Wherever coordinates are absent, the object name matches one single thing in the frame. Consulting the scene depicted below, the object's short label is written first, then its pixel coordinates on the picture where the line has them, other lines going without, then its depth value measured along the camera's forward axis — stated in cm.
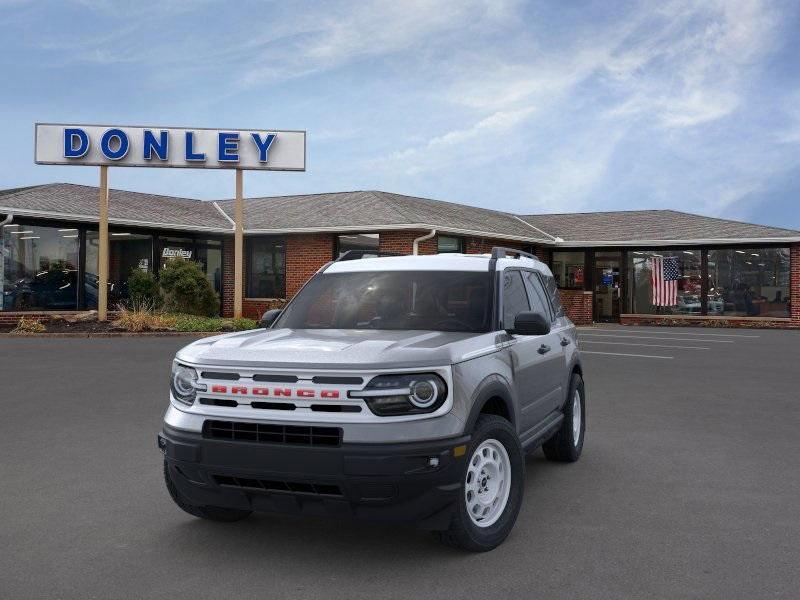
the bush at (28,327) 1994
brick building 2450
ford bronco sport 406
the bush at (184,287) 2431
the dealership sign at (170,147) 2308
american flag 3002
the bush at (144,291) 2412
